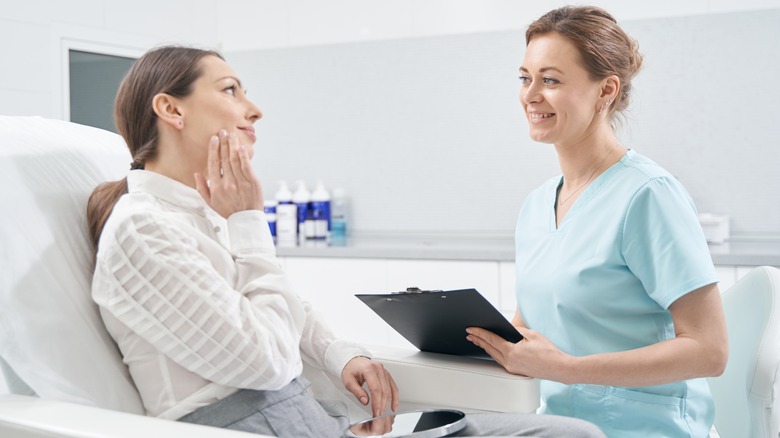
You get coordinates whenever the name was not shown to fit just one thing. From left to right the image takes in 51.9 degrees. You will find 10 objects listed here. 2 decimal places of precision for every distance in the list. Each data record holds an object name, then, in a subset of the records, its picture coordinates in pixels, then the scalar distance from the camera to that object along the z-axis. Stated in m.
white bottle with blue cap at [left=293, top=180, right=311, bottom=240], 3.20
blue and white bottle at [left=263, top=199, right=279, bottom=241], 3.19
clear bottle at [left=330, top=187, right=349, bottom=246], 3.22
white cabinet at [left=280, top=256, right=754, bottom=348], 2.58
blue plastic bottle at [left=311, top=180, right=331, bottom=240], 3.15
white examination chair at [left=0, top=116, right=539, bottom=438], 1.04
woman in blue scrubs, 1.28
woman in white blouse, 1.12
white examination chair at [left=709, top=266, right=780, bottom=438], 1.27
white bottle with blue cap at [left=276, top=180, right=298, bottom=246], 3.14
